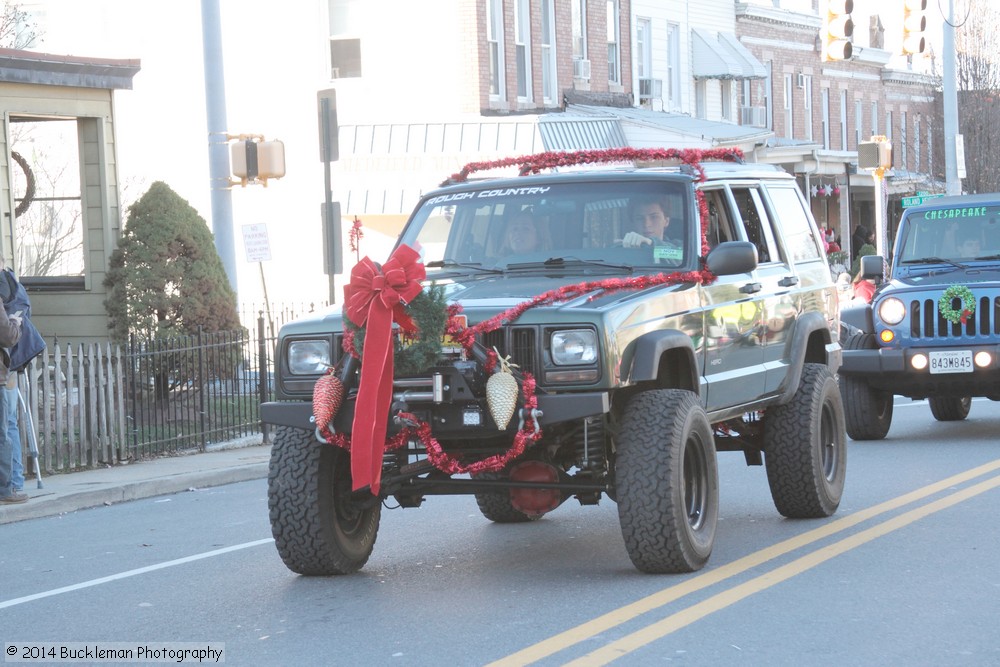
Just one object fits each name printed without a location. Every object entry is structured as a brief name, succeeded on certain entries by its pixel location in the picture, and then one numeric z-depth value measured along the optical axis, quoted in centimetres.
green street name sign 1588
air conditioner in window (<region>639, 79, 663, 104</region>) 3644
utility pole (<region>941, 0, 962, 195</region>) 2792
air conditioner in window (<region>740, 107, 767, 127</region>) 4178
